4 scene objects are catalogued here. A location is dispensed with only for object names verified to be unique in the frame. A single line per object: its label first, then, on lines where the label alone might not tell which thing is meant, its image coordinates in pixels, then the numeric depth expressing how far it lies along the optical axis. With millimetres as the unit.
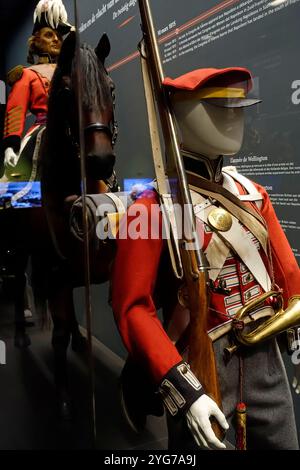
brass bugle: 990
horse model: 955
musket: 915
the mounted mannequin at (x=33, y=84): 1038
